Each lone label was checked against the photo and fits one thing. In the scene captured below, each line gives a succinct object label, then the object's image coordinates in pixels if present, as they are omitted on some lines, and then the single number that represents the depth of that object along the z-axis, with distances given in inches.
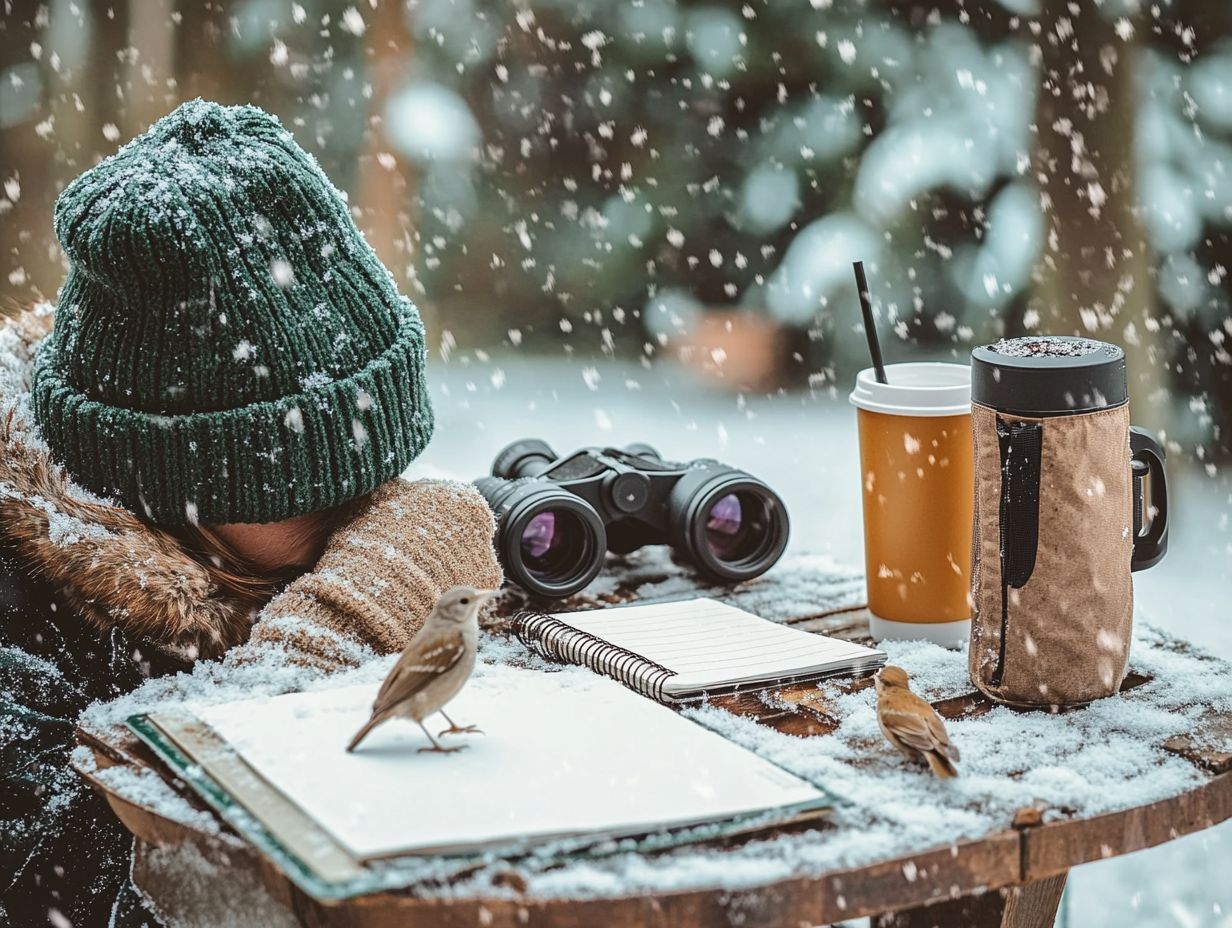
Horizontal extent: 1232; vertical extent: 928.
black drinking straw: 50.5
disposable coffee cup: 50.0
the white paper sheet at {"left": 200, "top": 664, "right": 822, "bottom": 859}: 32.6
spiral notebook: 45.0
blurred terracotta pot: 169.0
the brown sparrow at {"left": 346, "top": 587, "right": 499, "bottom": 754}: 37.1
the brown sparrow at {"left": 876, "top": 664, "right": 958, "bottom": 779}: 37.4
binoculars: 56.1
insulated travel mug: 42.0
